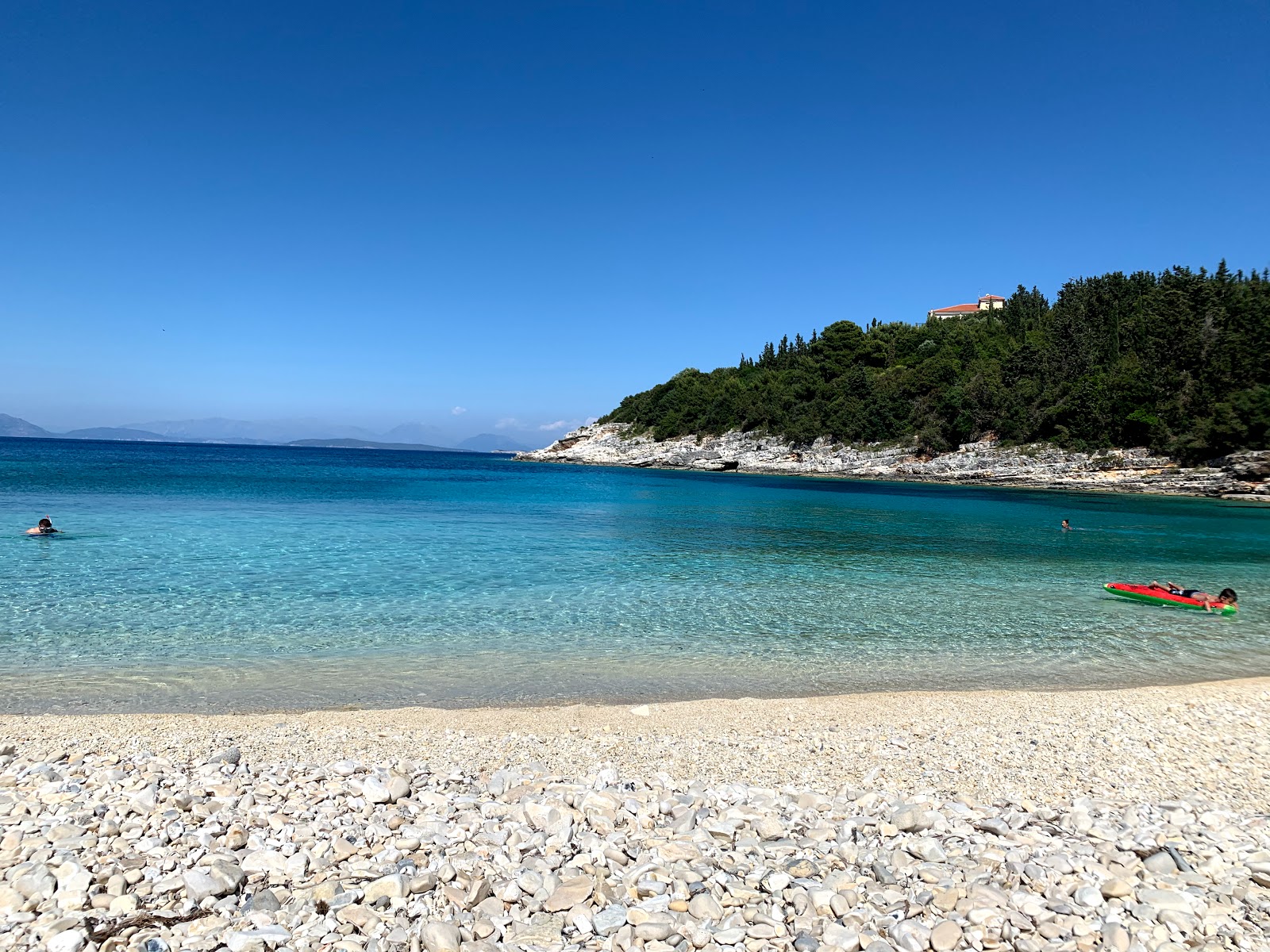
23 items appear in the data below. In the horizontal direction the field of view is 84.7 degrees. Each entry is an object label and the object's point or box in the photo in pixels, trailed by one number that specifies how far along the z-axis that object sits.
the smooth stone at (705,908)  4.27
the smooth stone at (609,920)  4.16
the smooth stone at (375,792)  5.60
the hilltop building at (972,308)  156.12
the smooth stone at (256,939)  3.88
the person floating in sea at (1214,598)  16.23
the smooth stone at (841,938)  4.04
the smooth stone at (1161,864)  4.87
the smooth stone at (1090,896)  4.45
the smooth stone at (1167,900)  4.43
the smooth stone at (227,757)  6.47
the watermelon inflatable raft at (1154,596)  16.52
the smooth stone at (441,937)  3.96
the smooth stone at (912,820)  5.41
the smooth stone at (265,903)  4.20
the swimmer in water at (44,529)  22.20
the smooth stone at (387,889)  4.33
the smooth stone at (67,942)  3.79
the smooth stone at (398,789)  5.66
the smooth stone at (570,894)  4.36
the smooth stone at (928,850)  4.95
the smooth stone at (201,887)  4.27
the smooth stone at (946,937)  4.04
